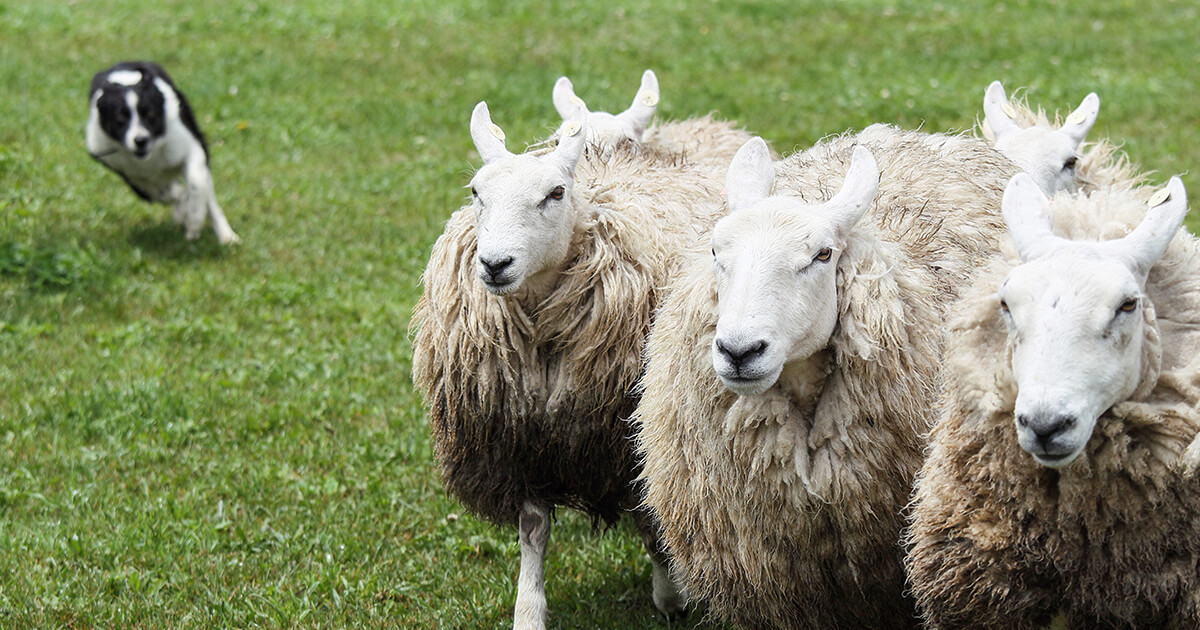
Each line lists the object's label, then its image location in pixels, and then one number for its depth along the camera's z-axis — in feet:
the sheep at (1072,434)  18.70
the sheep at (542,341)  29.76
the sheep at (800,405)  23.11
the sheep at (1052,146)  35.55
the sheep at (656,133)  37.70
